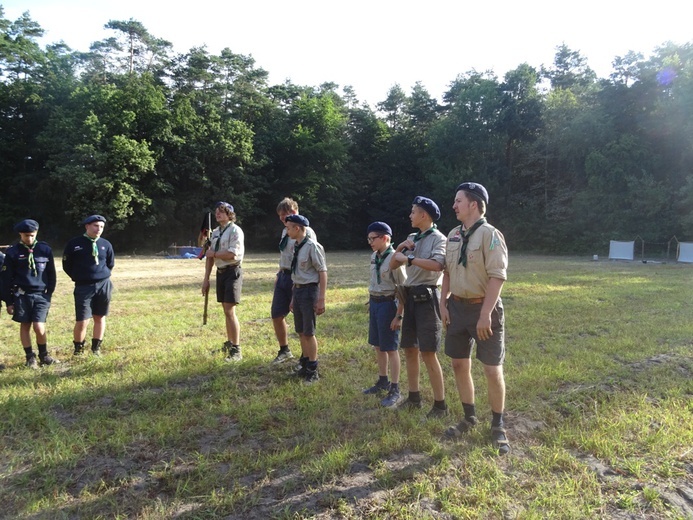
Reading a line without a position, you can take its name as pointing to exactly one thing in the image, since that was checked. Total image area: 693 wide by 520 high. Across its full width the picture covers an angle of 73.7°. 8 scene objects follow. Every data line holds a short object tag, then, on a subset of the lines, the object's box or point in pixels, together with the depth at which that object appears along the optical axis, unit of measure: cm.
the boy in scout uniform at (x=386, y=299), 452
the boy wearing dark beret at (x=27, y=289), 566
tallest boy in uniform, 350
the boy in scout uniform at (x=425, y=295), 400
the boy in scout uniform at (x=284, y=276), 573
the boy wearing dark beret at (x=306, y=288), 523
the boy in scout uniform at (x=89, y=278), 590
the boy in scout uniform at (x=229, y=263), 584
